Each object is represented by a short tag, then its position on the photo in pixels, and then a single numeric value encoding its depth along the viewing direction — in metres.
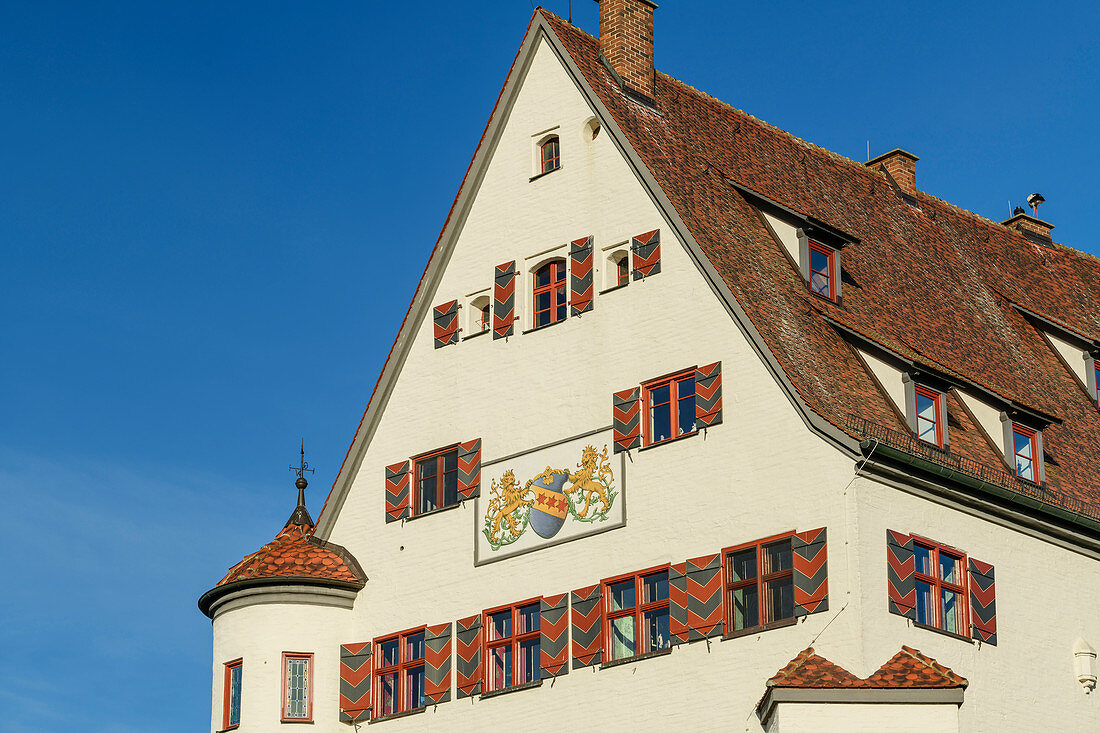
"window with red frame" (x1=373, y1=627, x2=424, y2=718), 44.09
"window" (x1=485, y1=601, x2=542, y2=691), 41.94
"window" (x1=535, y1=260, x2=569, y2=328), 44.09
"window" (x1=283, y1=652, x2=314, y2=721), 44.50
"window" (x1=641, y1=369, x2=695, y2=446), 40.81
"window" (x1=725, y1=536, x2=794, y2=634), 38.00
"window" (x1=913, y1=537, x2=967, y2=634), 38.56
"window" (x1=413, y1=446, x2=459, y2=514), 44.88
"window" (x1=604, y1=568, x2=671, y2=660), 39.84
